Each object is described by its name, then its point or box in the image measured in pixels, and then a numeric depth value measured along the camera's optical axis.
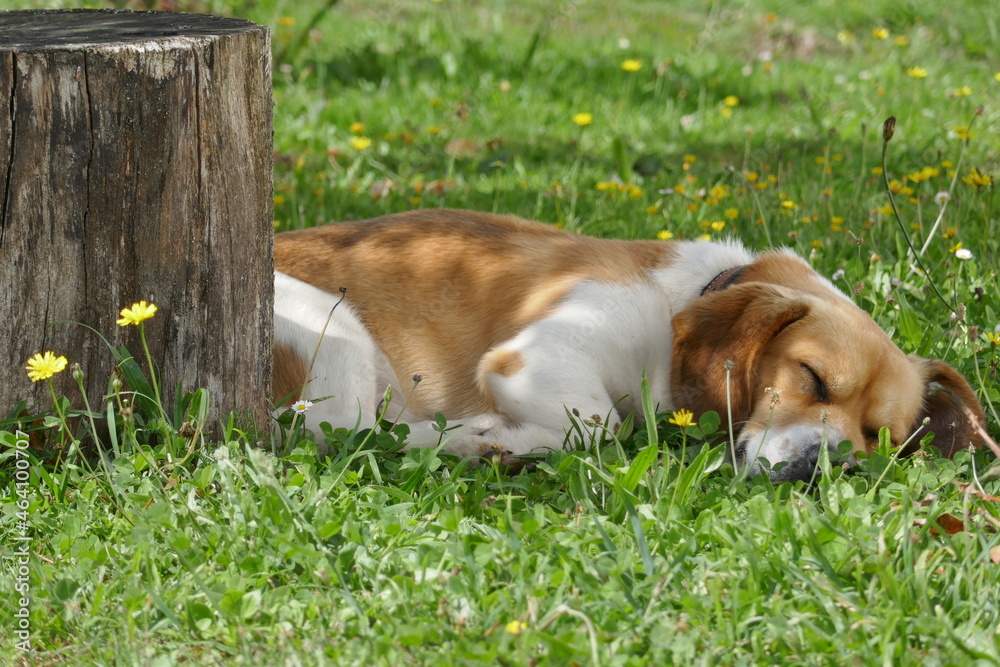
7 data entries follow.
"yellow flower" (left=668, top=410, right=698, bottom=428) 5.89
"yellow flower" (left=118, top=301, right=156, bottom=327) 5.33
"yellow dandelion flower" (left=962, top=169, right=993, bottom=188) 9.20
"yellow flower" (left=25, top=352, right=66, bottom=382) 5.33
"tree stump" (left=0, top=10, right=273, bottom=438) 5.27
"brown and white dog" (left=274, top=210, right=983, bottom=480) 6.71
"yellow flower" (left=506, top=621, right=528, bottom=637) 4.21
